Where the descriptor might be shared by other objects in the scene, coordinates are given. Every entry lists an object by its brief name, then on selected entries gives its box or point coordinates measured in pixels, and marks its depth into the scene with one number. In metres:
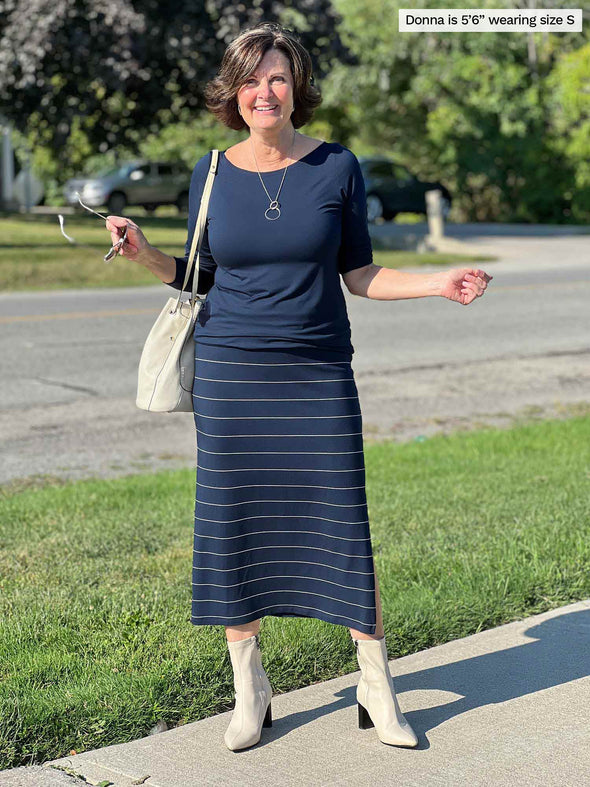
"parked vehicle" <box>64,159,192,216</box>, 37.31
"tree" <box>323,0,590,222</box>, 32.53
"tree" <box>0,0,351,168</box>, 21.39
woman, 3.39
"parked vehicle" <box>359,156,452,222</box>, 33.66
